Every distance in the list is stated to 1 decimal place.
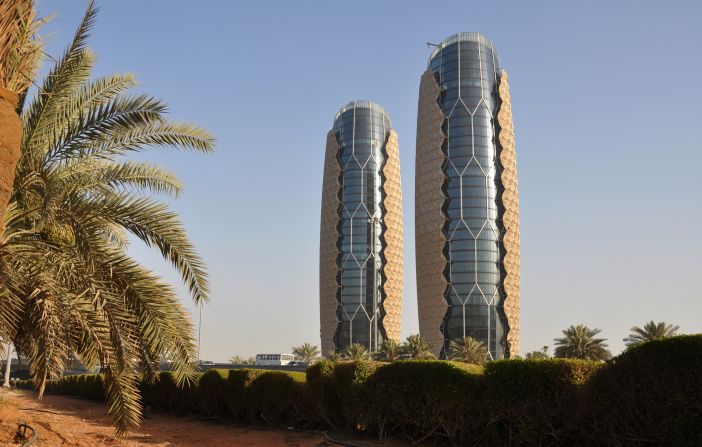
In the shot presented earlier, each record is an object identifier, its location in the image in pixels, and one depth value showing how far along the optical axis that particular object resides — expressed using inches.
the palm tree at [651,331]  2310.5
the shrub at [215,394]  1108.5
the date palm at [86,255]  468.8
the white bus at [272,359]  4924.5
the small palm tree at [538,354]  2898.6
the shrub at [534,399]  621.3
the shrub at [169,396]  1223.2
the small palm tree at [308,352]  4864.7
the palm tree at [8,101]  275.0
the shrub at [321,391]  895.7
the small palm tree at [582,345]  2738.7
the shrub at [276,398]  958.4
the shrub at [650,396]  503.5
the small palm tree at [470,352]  3398.1
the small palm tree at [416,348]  3517.2
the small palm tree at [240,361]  5223.4
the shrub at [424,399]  717.9
